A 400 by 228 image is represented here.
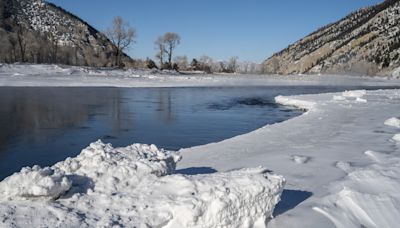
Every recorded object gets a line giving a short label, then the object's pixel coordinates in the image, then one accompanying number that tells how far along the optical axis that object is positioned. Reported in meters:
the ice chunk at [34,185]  4.04
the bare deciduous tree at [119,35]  78.50
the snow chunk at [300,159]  7.34
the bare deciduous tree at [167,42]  94.00
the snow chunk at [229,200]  3.91
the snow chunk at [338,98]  21.69
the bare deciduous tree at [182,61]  109.34
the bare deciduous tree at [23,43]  69.69
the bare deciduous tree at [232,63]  142.75
